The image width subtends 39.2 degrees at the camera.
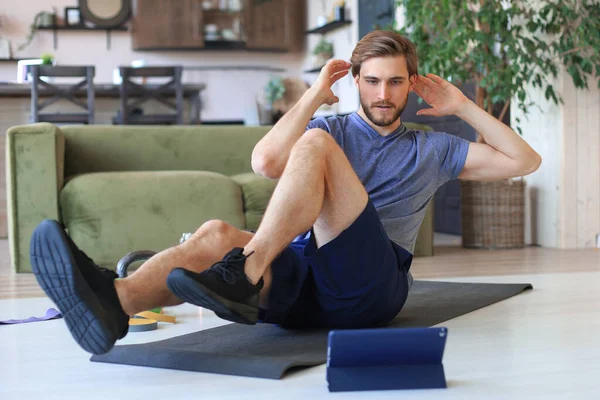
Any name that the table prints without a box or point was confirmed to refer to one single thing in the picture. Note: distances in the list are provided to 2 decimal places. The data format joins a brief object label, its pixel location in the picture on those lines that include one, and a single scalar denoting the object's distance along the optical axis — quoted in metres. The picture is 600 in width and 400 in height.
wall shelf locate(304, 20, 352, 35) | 7.99
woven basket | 4.72
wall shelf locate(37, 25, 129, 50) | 8.45
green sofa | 3.76
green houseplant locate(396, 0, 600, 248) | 4.45
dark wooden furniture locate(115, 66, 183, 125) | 6.11
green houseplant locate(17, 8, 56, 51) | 8.37
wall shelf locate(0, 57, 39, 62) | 8.25
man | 1.56
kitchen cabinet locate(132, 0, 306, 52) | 8.55
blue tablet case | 1.57
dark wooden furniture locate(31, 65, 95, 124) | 5.93
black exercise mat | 1.75
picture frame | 8.54
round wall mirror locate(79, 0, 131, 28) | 8.56
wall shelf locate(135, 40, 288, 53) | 8.77
